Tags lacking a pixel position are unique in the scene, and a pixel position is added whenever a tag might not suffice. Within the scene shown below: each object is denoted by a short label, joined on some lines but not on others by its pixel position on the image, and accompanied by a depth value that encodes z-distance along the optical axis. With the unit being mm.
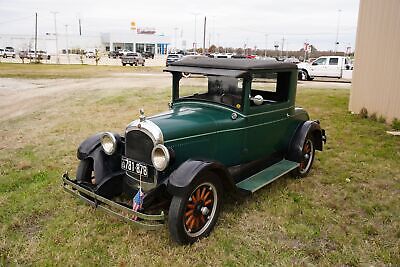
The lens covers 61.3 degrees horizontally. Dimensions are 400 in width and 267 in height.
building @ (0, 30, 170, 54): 80125
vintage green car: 3488
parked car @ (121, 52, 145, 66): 38031
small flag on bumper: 3422
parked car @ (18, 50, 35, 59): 44762
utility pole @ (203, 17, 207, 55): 59944
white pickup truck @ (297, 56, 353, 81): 22389
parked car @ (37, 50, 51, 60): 46400
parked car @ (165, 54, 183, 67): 37850
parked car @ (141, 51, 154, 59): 62834
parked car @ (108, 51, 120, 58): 61869
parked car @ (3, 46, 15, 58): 49906
